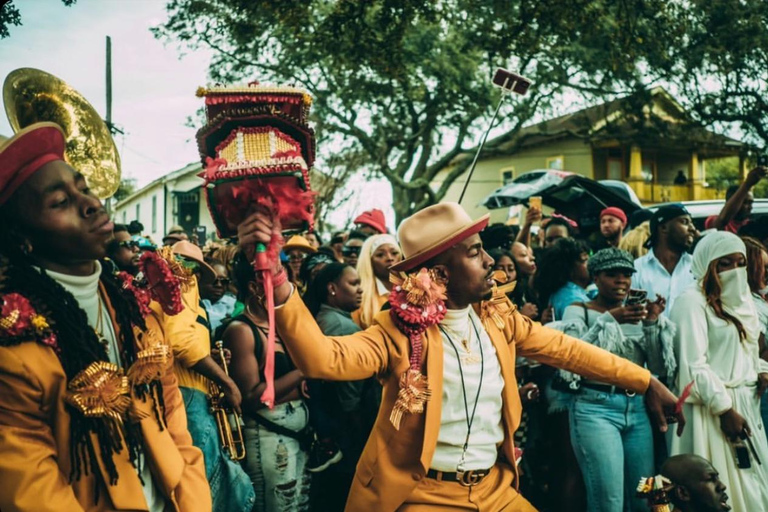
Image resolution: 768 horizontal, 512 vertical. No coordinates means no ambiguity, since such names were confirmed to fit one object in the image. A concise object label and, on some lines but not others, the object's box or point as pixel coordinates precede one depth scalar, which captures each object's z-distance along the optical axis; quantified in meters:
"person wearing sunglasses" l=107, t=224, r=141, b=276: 5.58
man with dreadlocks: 2.30
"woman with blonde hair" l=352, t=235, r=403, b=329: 6.27
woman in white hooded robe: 5.14
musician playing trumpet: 3.88
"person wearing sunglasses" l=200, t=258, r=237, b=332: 6.02
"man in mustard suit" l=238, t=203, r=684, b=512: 3.38
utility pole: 15.38
